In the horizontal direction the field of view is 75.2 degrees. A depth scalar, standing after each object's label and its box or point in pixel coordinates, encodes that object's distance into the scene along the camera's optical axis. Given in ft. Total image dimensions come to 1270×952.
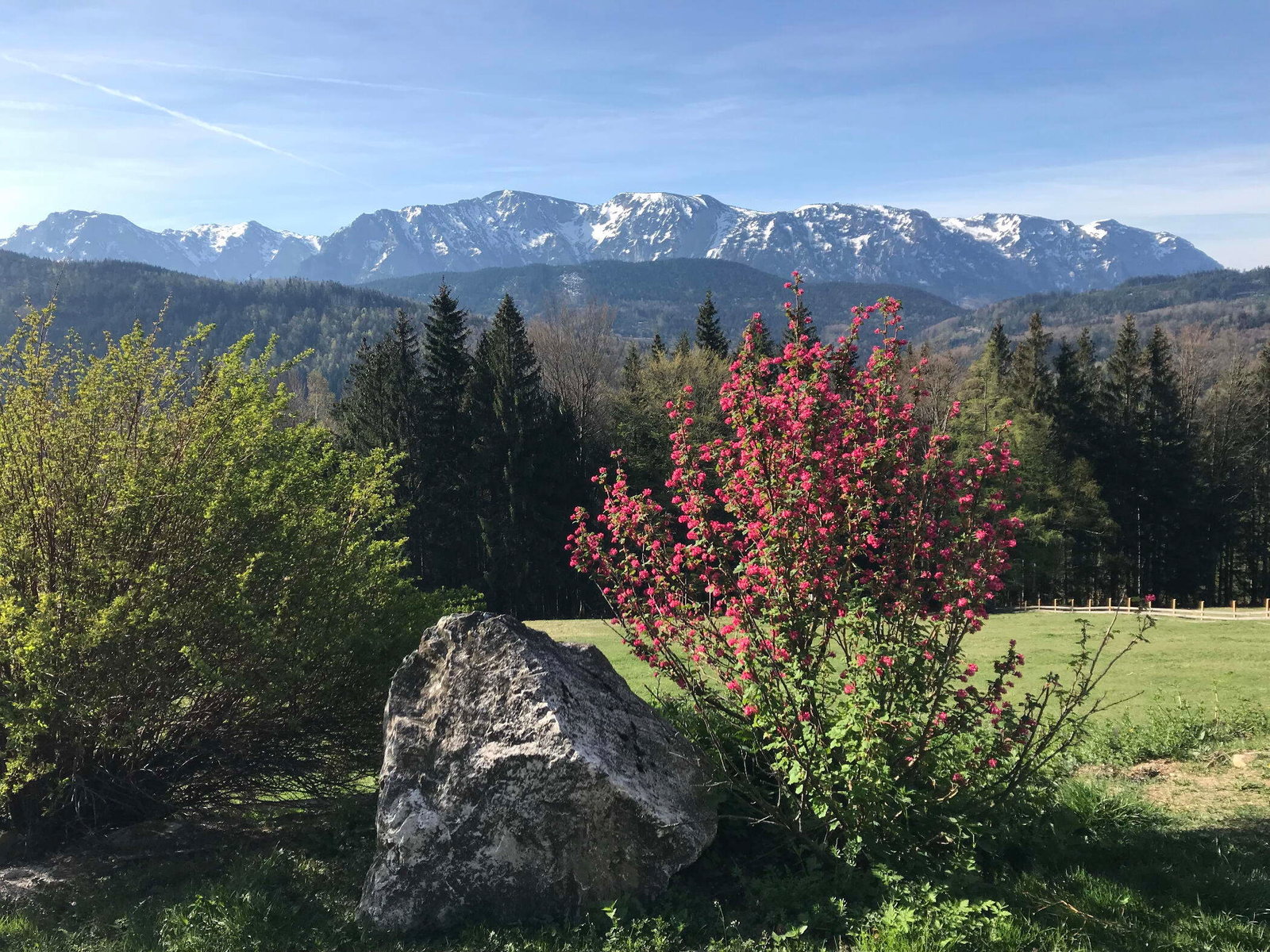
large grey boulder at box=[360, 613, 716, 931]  20.99
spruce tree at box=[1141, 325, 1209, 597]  184.85
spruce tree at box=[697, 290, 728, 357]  188.34
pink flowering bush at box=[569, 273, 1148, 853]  20.67
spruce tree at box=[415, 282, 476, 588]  150.92
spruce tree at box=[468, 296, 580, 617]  150.51
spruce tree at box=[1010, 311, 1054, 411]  184.65
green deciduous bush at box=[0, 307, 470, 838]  25.63
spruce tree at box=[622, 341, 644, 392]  167.53
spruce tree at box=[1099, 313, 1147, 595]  187.01
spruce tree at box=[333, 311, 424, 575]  147.74
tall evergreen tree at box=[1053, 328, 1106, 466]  186.19
